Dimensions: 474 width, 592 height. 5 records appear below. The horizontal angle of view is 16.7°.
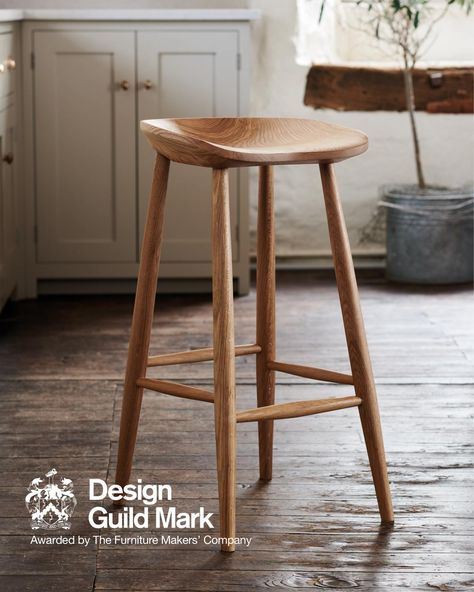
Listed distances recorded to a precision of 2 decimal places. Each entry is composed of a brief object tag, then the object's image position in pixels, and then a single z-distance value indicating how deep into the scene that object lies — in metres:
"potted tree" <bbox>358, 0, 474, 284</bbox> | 6.48
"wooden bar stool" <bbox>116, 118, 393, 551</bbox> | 2.87
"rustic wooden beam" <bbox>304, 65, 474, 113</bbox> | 6.87
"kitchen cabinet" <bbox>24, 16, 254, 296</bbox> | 5.98
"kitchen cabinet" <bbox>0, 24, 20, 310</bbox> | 5.51
